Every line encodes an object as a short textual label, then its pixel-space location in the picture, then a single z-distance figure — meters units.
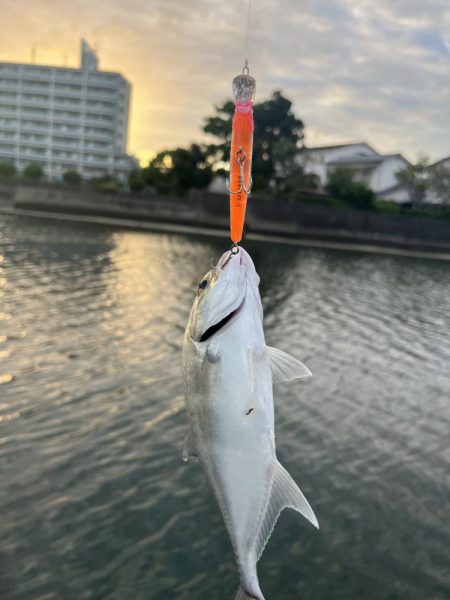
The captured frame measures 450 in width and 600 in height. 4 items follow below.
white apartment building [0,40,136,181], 98.44
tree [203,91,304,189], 52.47
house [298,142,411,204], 63.96
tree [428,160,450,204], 56.09
